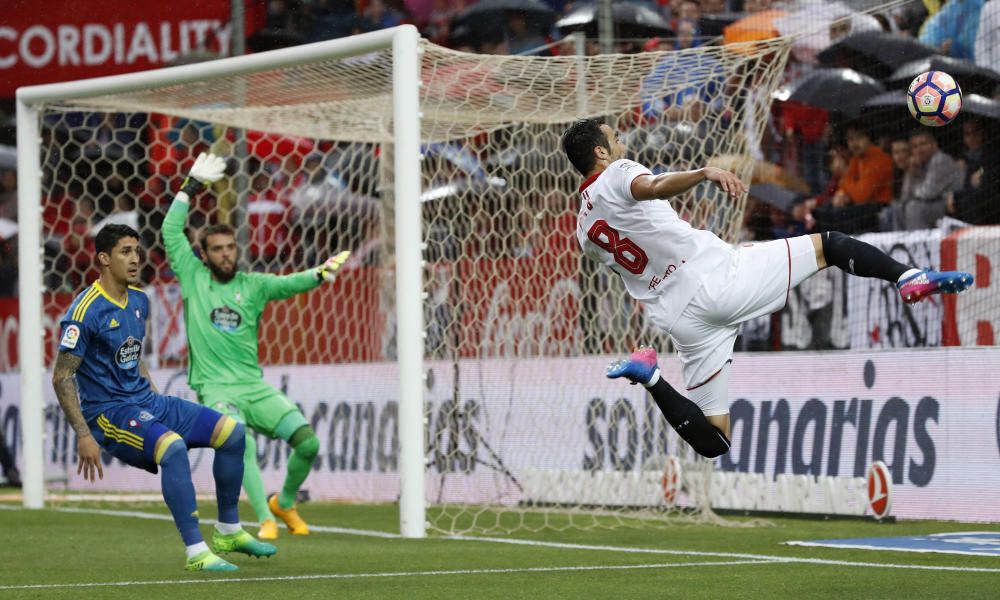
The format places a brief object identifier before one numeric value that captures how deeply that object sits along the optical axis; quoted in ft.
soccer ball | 53.31
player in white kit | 50.34
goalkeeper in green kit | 72.13
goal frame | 69.36
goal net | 78.23
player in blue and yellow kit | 54.34
